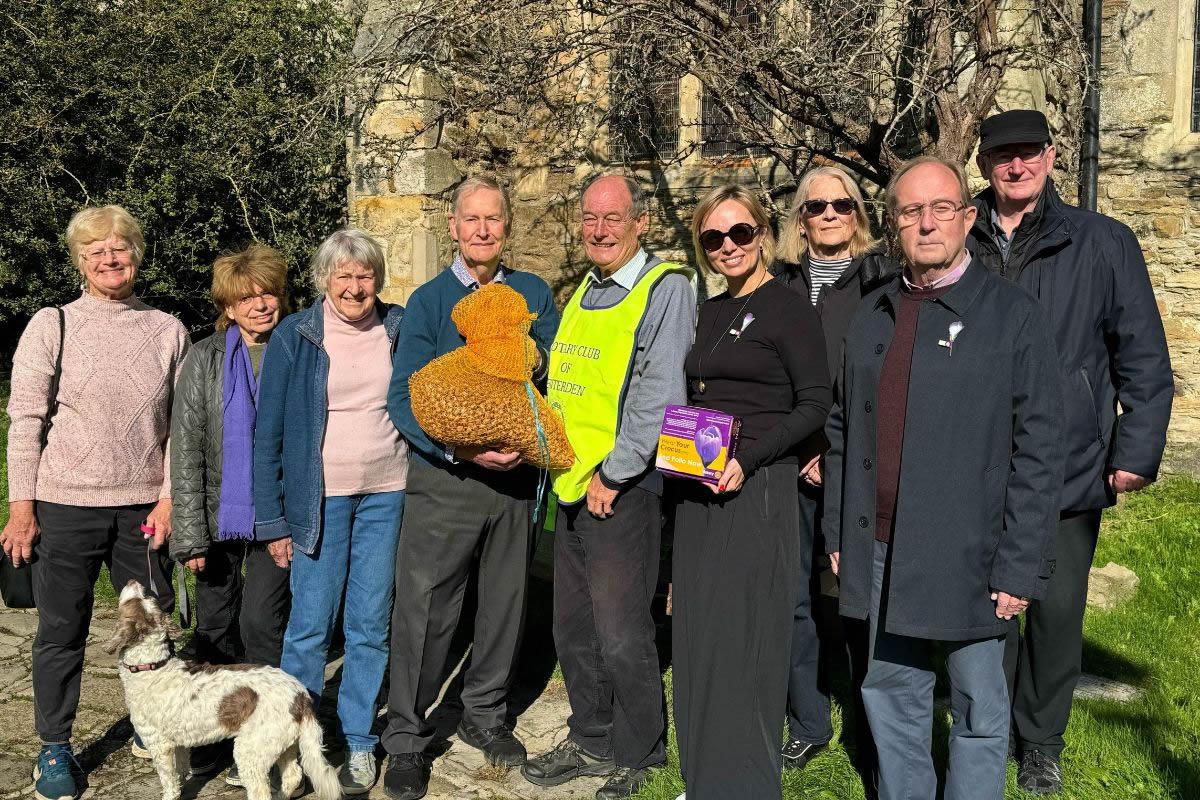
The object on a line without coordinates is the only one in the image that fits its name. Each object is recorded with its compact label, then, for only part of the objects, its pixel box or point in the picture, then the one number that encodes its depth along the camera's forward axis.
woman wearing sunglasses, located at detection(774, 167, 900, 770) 3.55
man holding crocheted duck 3.68
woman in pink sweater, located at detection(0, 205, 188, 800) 3.67
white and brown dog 3.29
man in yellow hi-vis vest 3.43
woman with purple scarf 3.72
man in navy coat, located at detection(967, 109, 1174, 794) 3.28
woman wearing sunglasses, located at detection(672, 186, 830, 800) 3.17
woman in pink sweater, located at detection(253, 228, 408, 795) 3.65
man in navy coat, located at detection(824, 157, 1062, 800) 2.79
